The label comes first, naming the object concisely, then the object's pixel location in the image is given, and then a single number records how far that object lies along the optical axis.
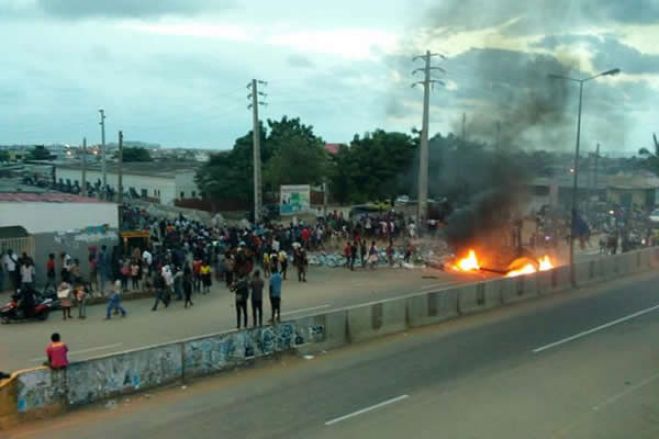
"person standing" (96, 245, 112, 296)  23.34
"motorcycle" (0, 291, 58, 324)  19.23
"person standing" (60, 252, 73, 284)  22.44
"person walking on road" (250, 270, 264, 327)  17.98
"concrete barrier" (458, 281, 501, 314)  21.52
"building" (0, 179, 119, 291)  24.30
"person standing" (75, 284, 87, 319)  19.98
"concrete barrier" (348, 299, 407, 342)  17.56
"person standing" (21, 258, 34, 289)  22.00
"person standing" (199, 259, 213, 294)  23.91
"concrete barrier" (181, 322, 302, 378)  14.12
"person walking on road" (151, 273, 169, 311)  21.47
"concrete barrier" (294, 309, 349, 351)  16.22
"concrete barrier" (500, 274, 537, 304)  23.56
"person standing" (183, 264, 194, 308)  21.78
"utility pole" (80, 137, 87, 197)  55.19
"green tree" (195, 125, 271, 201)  57.72
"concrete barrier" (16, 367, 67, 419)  11.69
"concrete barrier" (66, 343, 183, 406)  12.45
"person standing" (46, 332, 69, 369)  12.05
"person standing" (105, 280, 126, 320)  19.91
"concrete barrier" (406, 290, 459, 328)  19.45
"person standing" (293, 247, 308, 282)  27.14
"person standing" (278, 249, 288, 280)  27.23
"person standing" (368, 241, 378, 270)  31.52
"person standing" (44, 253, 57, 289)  23.19
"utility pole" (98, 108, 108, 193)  55.55
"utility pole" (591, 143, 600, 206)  59.89
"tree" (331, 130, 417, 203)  59.16
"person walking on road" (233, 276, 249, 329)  17.94
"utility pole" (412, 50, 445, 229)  43.84
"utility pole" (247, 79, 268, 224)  37.63
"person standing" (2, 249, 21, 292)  22.55
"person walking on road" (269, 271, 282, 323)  18.33
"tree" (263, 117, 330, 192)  57.47
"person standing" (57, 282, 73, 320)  19.62
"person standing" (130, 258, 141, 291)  23.50
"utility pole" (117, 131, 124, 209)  49.35
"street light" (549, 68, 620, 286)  27.80
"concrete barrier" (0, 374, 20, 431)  11.45
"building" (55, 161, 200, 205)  64.12
